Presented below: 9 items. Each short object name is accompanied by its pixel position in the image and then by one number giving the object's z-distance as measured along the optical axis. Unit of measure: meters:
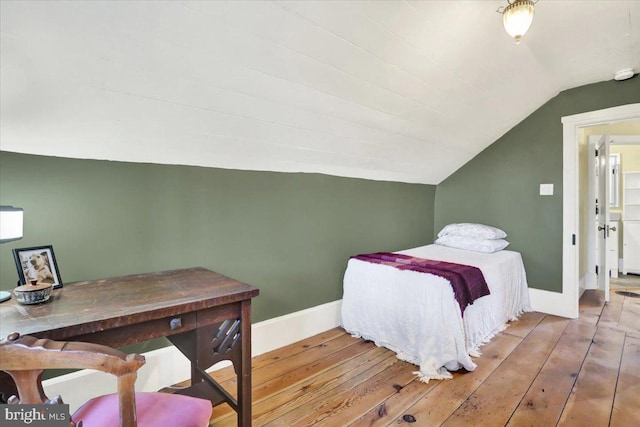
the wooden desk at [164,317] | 1.12
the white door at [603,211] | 3.63
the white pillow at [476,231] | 3.46
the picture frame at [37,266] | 1.35
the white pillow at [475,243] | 3.37
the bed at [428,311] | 2.21
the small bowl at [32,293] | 1.24
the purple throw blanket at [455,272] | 2.28
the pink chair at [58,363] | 0.75
